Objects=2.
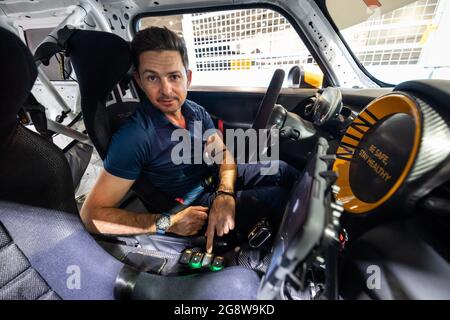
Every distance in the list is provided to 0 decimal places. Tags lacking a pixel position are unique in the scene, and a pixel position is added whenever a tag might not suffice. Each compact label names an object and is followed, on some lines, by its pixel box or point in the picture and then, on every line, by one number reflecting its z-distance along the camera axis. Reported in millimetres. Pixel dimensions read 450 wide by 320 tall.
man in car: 987
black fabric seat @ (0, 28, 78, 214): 498
